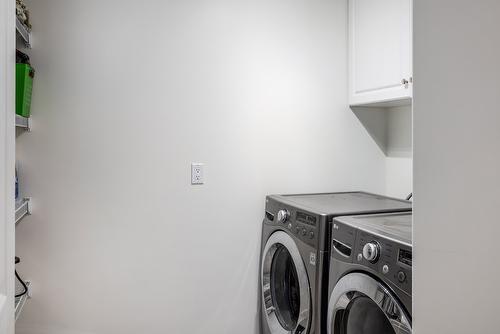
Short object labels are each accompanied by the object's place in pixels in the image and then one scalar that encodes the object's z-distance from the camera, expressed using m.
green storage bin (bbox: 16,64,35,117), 1.41
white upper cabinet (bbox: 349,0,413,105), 1.71
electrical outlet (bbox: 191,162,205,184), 1.87
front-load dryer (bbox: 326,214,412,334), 1.01
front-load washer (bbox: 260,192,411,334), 1.44
